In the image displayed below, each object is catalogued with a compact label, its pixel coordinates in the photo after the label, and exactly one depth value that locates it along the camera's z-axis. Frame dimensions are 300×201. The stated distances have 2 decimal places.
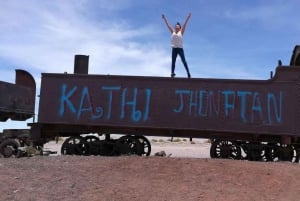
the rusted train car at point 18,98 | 15.98
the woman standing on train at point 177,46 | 14.94
